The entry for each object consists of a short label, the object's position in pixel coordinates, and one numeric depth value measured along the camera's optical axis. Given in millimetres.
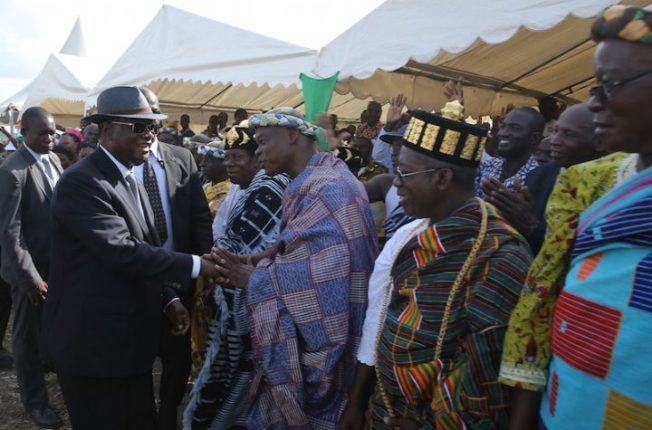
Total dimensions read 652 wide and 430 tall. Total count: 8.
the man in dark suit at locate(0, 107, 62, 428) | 3617
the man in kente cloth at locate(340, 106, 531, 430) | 1630
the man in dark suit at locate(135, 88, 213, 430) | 3117
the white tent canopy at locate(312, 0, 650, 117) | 3977
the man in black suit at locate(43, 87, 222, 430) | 2328
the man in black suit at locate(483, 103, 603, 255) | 2008
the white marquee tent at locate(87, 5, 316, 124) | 5992
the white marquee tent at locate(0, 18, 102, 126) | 9648
